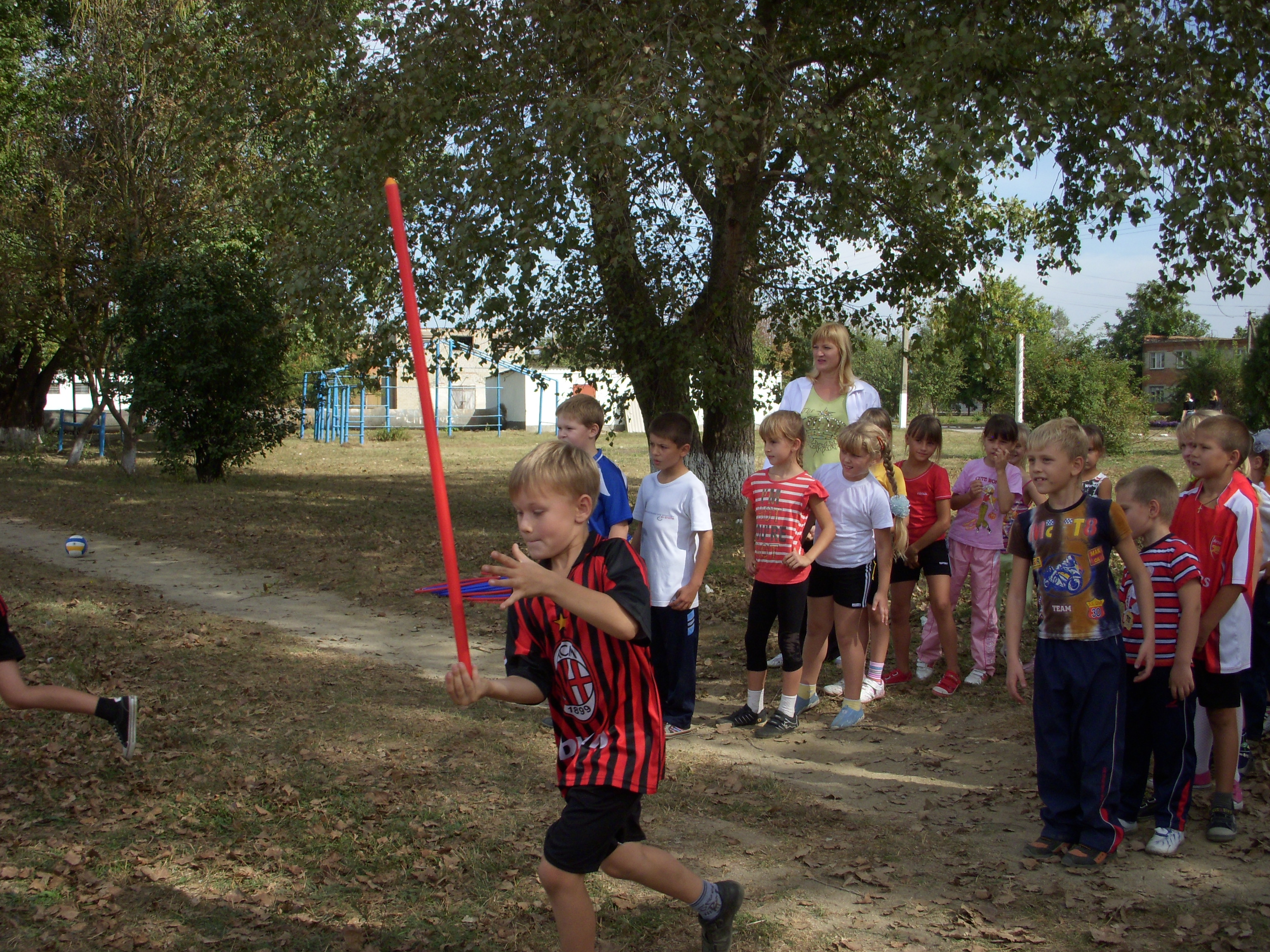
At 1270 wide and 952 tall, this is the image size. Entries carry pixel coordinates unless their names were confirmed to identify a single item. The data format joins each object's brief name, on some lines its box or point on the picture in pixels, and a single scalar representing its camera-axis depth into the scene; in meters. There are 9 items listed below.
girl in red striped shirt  5.43
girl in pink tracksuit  6.48
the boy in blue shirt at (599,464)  5.15
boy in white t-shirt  5.36
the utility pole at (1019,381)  27.28
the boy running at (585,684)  2.76
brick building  69.69
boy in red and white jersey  4.18
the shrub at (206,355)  17.34
